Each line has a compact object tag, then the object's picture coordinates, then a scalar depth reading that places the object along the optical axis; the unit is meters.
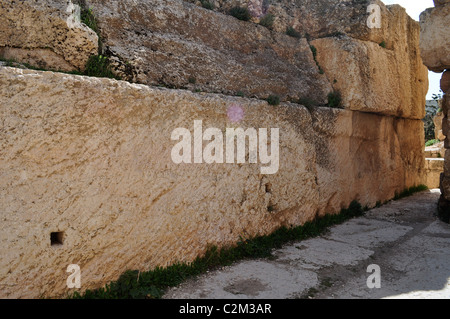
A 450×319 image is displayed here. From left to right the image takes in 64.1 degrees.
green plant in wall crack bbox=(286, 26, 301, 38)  5.77
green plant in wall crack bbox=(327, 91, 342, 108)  5.52
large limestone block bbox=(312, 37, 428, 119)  5.63
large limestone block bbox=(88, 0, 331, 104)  3.64
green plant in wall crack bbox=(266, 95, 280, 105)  4.28
